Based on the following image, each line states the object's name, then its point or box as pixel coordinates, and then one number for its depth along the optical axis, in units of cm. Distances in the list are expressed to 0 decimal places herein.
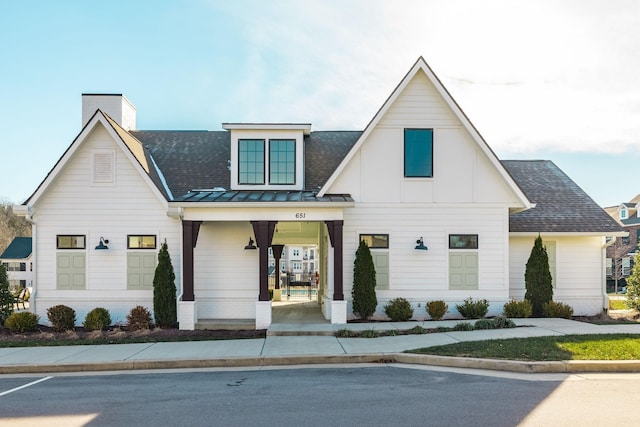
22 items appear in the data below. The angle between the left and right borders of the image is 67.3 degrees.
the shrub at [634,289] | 1655
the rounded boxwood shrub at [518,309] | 1503
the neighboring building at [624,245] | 4606
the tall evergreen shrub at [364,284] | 1489
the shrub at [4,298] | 1512
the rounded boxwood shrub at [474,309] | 1520
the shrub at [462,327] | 1309
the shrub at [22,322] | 1434
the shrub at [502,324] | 1338
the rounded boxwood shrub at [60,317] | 1434
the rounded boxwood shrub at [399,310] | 1493
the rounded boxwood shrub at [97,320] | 1438
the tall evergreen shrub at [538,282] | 1555
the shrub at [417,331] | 1284
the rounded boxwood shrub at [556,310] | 1523
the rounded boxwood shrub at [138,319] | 1425
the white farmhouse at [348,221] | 1551
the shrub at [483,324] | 1319
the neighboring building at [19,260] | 5600
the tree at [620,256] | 4428
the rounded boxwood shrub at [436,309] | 1509
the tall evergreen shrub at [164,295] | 1443
